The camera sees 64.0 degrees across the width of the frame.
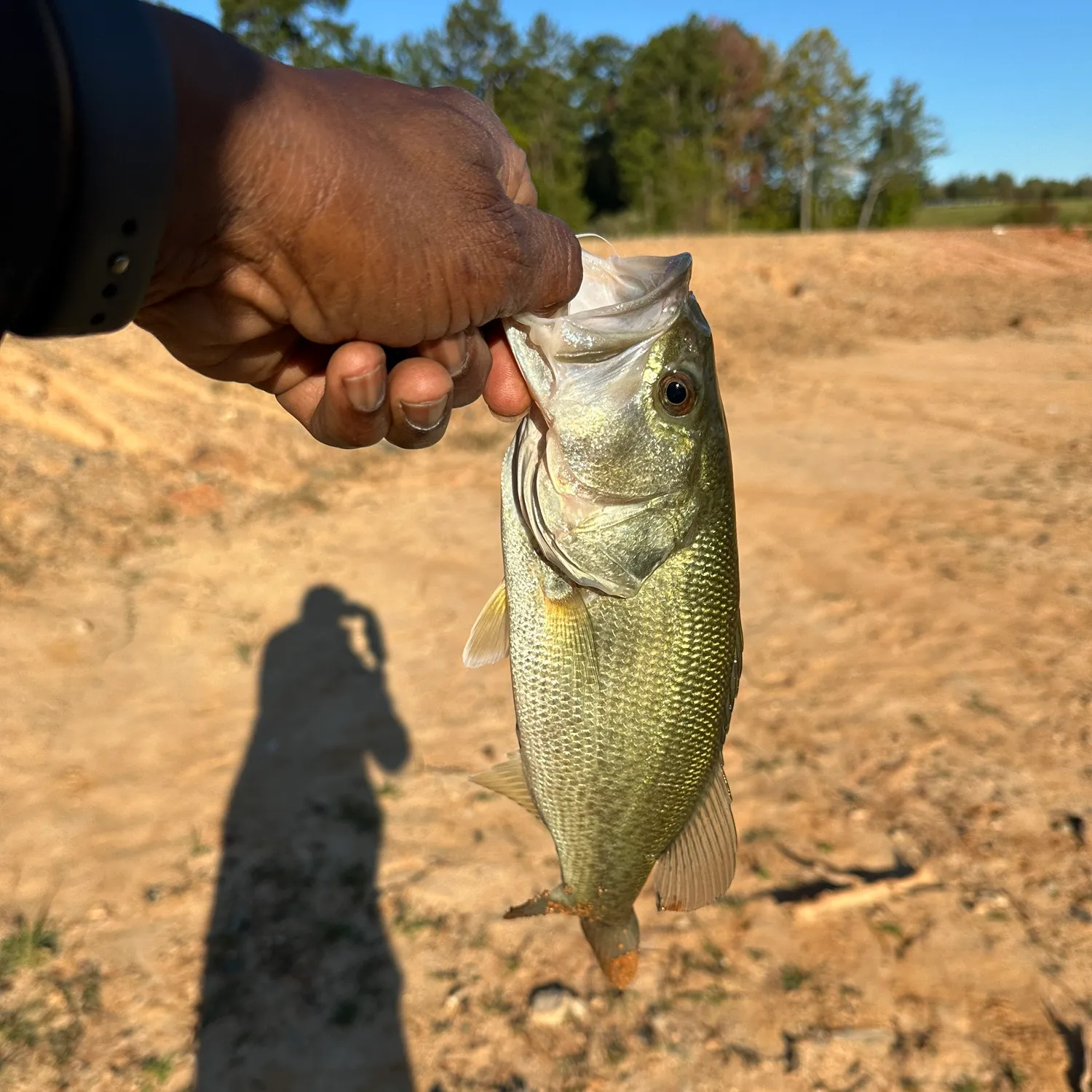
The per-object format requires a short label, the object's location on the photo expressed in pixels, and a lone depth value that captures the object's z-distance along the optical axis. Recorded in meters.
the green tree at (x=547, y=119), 36.75
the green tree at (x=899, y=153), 38.25
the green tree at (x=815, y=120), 37.41
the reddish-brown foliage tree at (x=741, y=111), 42.25
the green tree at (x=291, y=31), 29.12
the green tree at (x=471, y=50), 40.28
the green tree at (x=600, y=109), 43.94
